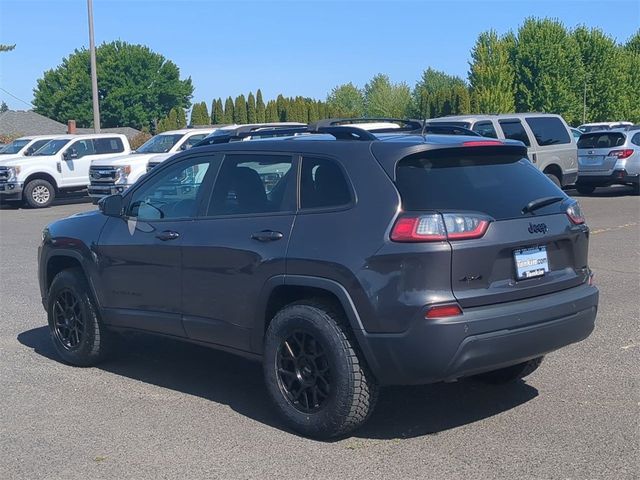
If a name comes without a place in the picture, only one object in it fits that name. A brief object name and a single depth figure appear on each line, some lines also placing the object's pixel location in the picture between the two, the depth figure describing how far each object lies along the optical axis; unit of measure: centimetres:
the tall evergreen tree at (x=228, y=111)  6456
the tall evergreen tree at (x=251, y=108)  6353
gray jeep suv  468
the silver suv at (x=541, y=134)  1764
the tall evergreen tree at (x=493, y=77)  6019
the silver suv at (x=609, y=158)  2075
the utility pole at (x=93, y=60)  2934
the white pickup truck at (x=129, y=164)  2192
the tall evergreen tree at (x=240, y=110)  6383
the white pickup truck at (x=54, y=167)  2344
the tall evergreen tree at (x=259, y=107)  6232
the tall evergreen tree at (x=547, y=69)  6228
